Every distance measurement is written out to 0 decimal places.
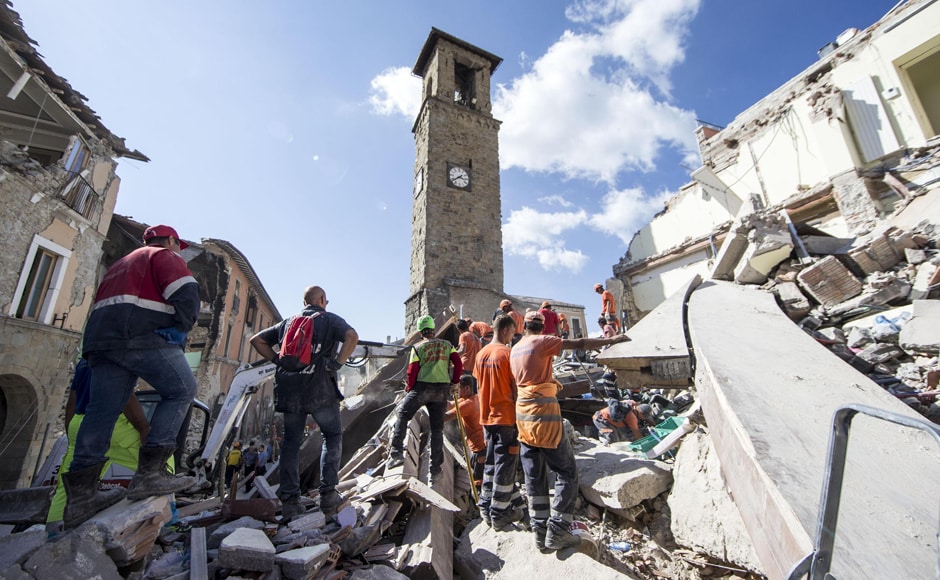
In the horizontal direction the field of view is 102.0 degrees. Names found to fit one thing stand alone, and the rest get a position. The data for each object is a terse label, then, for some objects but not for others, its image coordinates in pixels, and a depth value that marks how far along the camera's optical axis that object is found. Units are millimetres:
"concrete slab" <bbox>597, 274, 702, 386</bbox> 3523
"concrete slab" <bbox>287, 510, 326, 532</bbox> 2507
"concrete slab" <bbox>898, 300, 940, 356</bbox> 3398
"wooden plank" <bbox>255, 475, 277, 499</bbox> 4004
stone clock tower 13594
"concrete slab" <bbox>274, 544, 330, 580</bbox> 1925
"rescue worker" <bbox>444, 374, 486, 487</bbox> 4216
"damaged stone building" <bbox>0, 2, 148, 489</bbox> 7520
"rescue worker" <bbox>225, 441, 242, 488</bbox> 8289
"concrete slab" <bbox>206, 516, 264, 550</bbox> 2359
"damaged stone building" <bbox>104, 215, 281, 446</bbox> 12352
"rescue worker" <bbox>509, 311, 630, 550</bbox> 2678
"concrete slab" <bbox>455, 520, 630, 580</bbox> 2410
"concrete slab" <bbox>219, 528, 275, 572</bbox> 1910
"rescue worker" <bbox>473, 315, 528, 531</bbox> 3033
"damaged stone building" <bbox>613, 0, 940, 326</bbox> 8109
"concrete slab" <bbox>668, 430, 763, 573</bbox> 2408
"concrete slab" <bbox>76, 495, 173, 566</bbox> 1719
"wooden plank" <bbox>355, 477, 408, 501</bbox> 2916
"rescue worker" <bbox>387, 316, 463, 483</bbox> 3717
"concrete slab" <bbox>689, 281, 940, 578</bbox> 1477
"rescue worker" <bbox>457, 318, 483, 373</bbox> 5118
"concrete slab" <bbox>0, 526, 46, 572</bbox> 1535
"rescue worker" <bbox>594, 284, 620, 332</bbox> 8406
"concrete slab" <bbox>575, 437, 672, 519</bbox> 3012
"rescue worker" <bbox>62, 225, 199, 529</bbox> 1913
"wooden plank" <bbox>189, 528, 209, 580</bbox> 1939
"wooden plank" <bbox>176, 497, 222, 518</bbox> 3124
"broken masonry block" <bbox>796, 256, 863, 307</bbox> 4500
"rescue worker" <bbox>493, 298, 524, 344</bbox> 5961
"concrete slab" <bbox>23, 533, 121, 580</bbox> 1505
